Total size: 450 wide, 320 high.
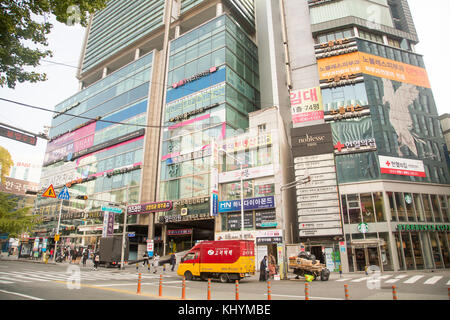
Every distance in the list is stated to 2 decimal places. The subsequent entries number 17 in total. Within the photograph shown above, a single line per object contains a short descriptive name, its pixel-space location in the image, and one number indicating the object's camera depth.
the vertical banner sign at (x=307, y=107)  36.88
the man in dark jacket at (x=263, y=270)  20.06
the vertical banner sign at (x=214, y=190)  33.66
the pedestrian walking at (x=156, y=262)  25.73
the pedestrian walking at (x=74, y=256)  39.25
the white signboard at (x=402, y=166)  31.78
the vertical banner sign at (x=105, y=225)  38.34
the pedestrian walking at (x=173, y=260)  27.18
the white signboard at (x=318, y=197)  31.45
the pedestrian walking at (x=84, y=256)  35.06
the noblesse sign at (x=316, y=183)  30.88
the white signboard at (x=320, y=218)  30.56
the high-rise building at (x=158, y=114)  41.44
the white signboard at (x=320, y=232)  30.06
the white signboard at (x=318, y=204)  31.14
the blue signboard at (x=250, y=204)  31.94
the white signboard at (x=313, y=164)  32.72
